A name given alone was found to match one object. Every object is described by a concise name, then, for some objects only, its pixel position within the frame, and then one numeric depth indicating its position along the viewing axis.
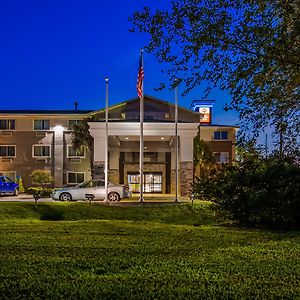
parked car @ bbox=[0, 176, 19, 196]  30.53
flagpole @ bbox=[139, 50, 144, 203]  22.32
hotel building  31.96
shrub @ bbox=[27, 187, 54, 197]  30.43
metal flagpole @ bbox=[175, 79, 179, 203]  24.99
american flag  20.87
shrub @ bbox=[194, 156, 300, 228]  10.70
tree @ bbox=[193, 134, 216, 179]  33.68
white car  24.59
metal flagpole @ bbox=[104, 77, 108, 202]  23.34
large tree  6.39
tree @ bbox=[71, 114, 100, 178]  32.39
